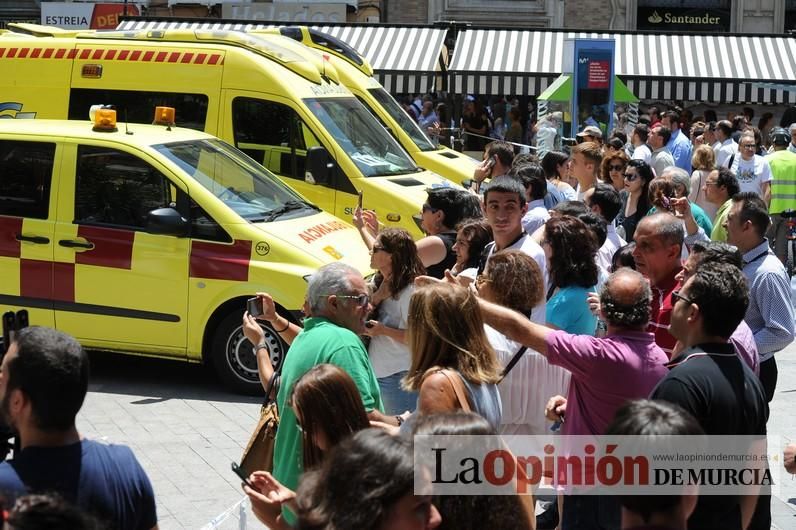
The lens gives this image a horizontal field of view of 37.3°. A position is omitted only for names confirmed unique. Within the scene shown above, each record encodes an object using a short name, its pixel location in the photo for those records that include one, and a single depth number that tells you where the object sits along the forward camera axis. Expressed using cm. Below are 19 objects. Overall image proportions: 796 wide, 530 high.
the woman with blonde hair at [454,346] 412
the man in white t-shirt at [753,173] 1325
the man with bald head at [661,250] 569
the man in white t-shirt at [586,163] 954
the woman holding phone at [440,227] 685
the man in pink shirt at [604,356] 434
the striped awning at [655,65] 2225
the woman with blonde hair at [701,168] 1186
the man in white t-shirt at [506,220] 622
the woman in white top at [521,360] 480
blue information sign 1560
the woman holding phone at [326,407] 367
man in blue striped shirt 585
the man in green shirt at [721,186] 863
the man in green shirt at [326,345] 421
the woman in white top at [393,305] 596
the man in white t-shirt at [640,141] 1352
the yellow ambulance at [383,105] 1319
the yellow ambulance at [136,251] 818
